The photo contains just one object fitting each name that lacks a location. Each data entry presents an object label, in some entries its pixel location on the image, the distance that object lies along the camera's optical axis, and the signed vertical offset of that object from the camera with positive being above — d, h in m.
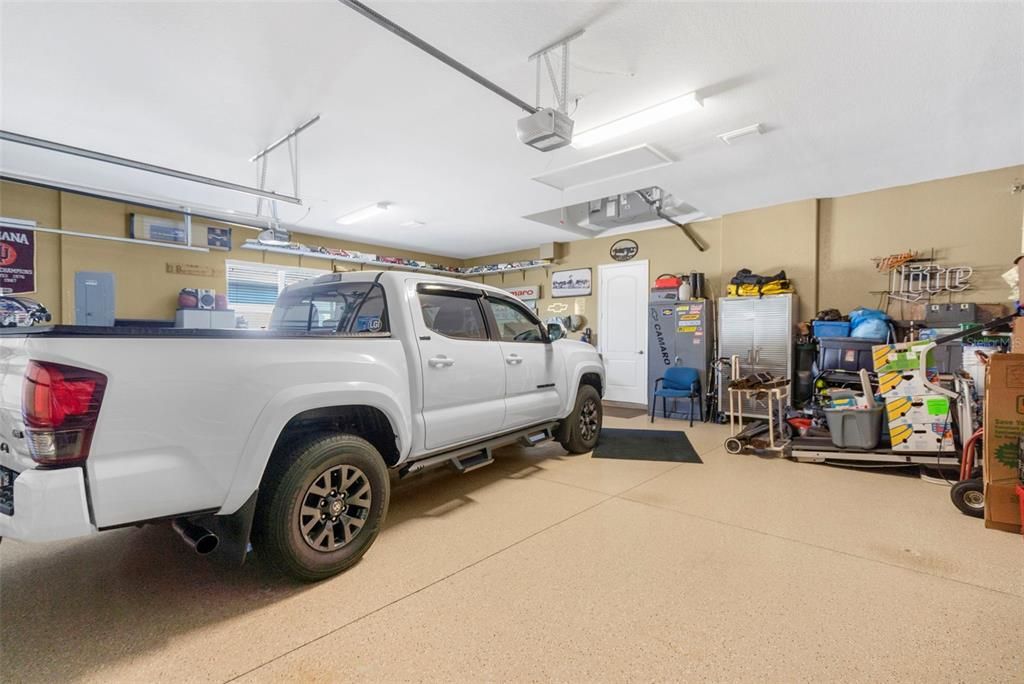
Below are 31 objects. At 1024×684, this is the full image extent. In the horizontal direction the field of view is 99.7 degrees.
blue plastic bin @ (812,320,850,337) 5.36 +0.05
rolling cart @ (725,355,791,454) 4.72 -1.15
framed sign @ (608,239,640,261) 8.02 +1.54
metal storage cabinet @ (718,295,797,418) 5.89 -0.02
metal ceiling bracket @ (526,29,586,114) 2.77 +1.83
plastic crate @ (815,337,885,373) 5.16 -0.26
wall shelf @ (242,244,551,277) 7.15 +1.36
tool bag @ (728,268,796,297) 5.95 +0.68
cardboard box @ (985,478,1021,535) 2.73 -1.11
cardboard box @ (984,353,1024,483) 2.74 -0.53
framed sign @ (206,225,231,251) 6.50 +1.41
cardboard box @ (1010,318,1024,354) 3.01 -0.03
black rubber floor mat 4.59 -1.32
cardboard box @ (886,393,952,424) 3.76 -0.68
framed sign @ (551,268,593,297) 8.66 +1.00
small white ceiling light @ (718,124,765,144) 3.88 +1.84
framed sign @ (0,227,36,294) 4.97 +0.82
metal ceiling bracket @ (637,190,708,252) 6.75 +1.71
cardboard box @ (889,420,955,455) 3.74 -0.93
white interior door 7.95 +0.08
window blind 6.98 +0.73
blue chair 6.39 -0.81
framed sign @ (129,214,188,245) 5.80 +1.40
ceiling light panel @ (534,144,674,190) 4.48 +1.85
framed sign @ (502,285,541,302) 9.30 +0.86
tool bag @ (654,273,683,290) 7.02 +0.84
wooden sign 6.27 +0.90
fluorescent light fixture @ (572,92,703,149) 3.40 +1.80
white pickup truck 1.47 -0.38
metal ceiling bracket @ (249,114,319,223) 3.90 +1.79
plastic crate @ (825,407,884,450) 4.08 -0.91
